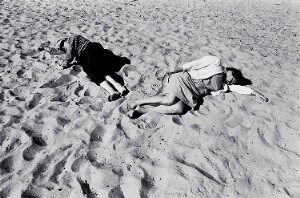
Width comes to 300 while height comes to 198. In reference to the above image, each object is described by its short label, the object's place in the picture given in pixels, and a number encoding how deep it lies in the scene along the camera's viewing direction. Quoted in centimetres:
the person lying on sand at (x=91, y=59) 421
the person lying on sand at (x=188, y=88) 369
